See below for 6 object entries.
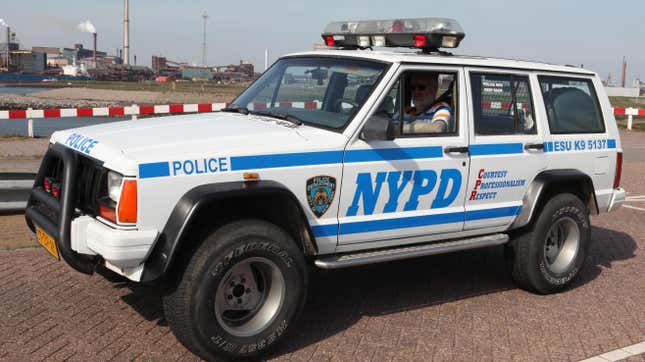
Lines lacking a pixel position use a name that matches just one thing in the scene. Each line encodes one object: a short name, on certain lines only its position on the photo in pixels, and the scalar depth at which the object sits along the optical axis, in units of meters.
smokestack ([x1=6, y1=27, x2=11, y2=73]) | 129.30
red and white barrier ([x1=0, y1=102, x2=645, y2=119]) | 13.84
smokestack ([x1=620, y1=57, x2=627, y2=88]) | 91.28
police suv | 4.19
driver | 5.30
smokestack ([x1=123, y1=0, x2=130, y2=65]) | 122.69
